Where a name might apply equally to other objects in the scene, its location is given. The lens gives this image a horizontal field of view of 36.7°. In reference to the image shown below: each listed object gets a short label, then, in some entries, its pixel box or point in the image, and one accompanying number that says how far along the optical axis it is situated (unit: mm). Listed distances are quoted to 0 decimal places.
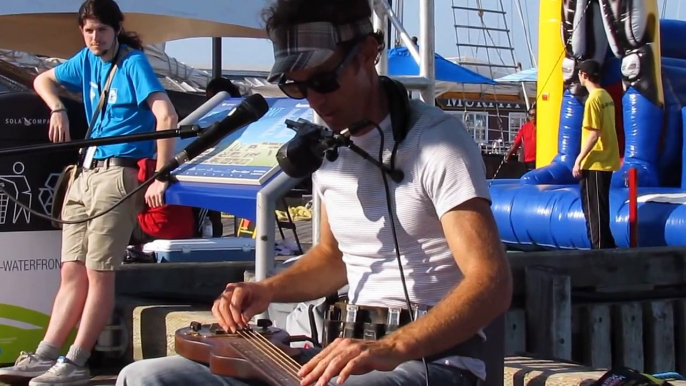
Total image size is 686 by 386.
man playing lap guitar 2191
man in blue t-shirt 4457
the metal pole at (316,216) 4255
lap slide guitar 2168
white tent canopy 7121
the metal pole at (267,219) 3904
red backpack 4613
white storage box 6230
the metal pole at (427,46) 4324
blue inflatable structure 8211
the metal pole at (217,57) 9617
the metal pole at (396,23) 4500
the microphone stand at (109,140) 2455
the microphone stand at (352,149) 2303
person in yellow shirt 7879
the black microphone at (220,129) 2404
